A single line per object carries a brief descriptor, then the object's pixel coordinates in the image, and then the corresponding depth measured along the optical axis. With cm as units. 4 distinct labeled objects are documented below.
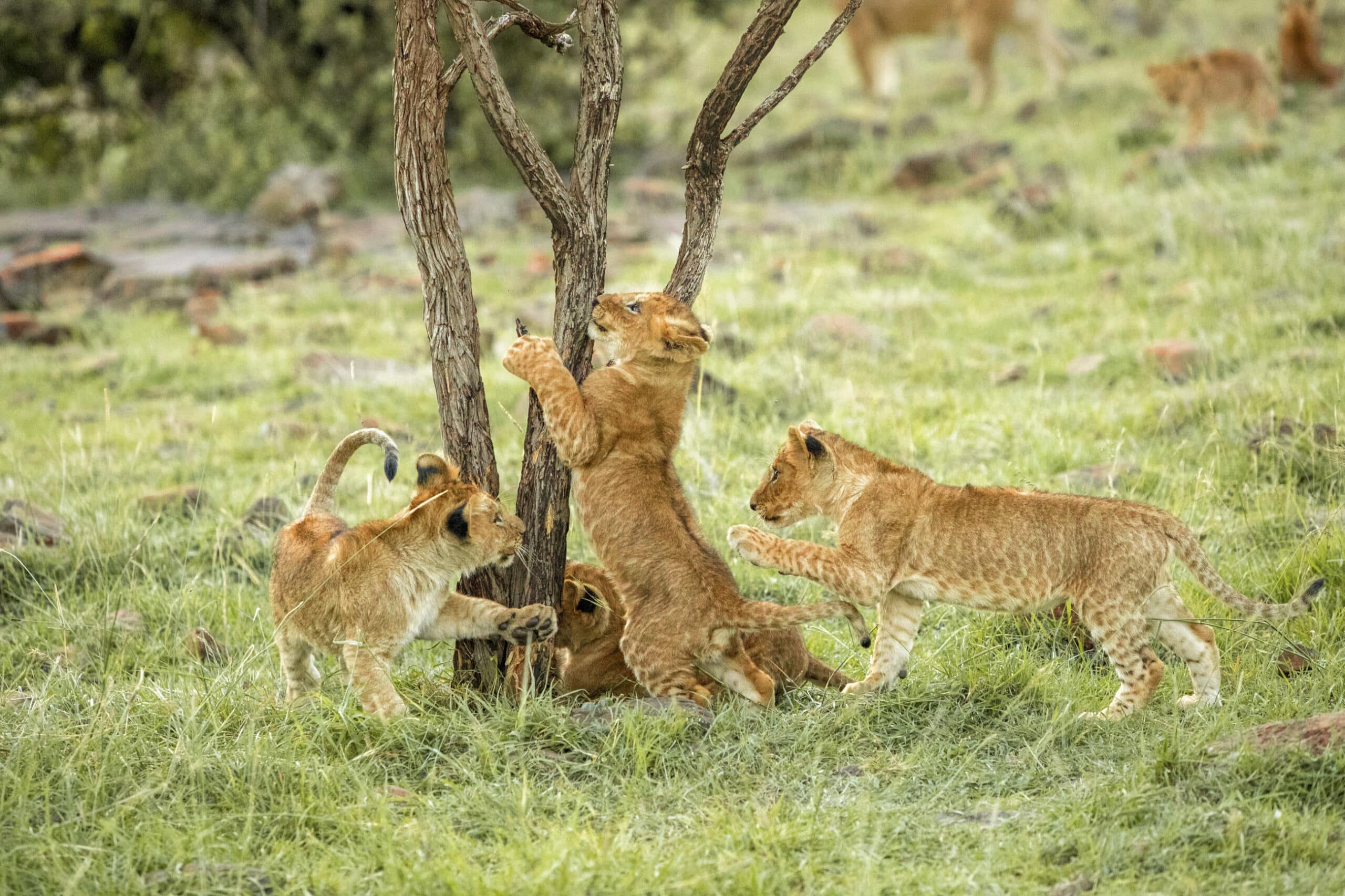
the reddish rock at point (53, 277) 2317
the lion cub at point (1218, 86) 2506
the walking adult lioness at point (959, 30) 3123
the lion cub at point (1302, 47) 2742
